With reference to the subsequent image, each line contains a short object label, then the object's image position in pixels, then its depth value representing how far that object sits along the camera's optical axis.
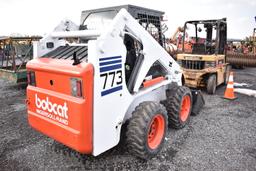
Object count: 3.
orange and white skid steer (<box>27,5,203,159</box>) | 2.54
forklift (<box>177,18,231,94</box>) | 6.83
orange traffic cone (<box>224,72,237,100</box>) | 6.42
